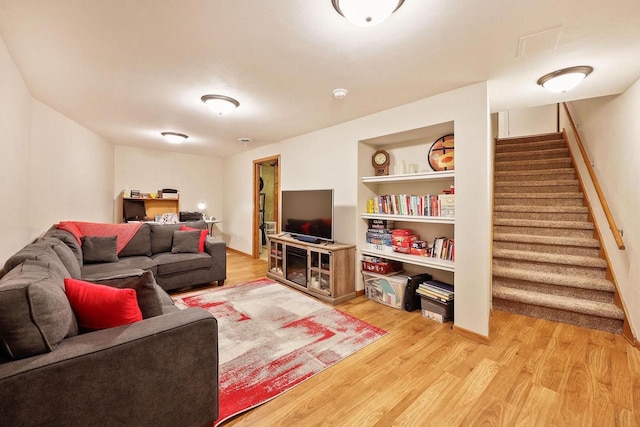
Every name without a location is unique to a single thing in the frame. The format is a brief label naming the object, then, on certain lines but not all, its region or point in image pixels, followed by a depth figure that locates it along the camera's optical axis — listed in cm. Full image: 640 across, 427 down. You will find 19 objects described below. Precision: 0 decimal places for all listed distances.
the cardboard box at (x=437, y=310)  275
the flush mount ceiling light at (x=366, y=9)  133
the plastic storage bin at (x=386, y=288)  309
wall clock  350
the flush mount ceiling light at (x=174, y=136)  430
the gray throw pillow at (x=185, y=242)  375
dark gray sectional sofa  99
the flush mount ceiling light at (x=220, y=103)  278
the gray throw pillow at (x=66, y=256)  223
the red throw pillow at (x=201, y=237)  388
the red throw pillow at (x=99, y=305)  129
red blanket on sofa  331
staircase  281
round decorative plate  289
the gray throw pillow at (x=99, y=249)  315
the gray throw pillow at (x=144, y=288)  148
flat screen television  353
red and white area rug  178
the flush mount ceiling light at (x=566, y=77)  214
